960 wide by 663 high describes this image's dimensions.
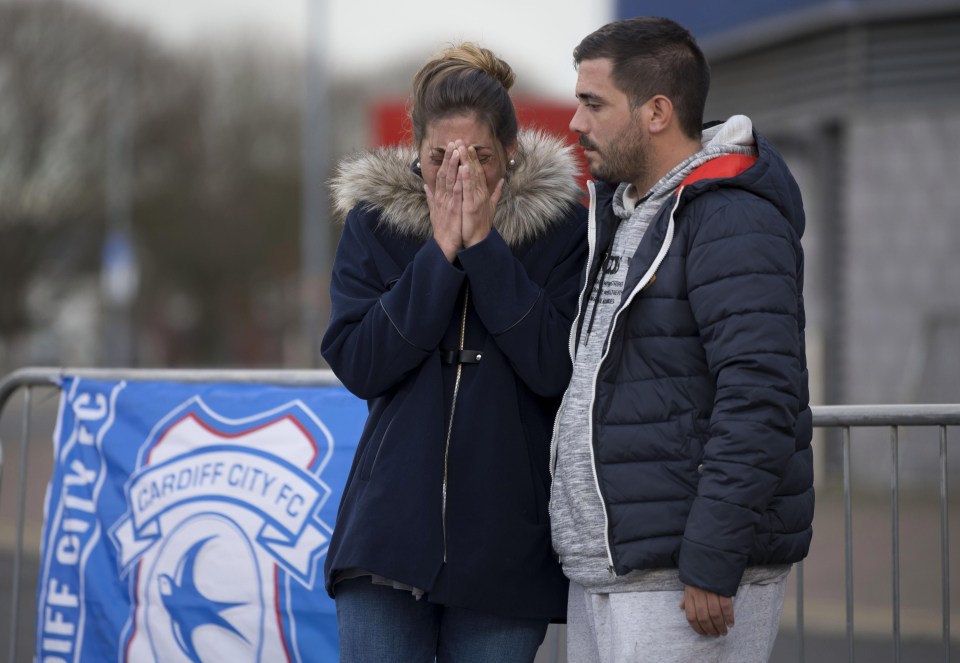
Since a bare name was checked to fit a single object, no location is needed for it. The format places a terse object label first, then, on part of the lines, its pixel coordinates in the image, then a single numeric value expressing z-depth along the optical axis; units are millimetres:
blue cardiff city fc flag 8172
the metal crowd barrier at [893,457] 7367
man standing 4930
